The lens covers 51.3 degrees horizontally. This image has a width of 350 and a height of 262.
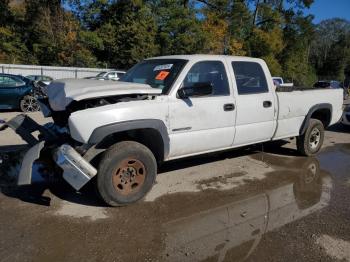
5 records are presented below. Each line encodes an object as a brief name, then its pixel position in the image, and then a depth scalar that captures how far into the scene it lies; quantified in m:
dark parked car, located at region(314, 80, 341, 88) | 29.35
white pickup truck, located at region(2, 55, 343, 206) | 4.11
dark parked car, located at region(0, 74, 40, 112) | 12.45
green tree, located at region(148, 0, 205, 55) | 33.88
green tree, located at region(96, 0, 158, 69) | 32.78
